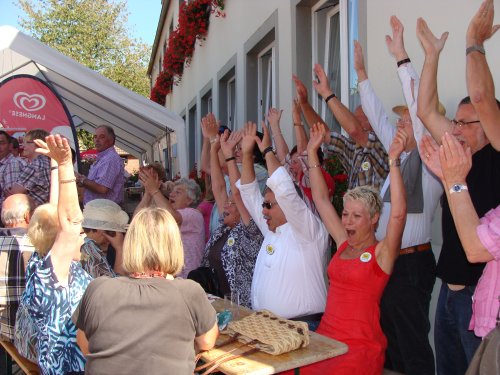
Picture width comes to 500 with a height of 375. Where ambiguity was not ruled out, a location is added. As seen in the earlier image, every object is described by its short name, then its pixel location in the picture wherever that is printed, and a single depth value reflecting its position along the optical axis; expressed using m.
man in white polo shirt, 3.51
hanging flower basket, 10.73
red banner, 7.42
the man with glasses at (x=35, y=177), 5.86
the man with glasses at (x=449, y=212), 2.72
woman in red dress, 3.09
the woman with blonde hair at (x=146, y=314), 2.39
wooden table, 2.47
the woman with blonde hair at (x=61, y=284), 2.95
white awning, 6.64
